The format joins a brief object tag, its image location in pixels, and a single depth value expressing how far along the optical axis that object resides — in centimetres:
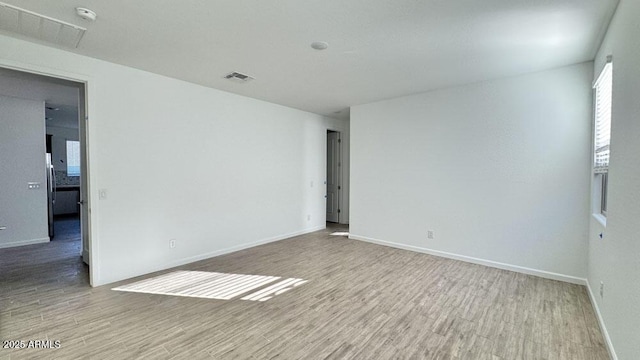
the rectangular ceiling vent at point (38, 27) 232
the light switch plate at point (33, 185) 517
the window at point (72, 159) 867
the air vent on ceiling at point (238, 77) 376
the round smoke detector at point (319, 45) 280
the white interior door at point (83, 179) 402
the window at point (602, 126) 262
